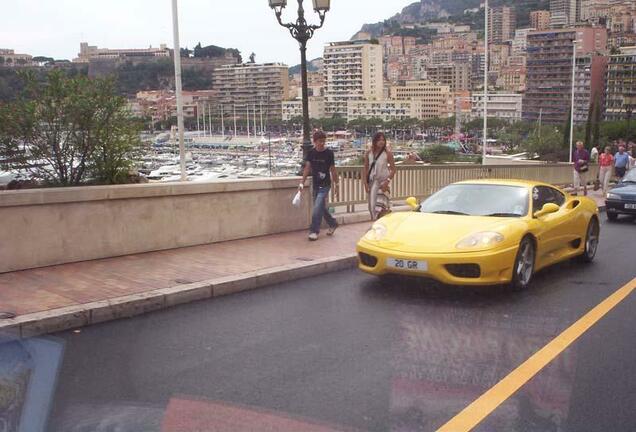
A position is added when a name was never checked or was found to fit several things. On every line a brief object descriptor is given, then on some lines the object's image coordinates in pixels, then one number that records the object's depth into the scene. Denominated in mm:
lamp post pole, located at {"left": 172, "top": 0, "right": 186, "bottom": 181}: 10430
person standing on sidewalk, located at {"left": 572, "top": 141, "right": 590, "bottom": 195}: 20453
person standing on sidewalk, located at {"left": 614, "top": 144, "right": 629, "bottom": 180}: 22562
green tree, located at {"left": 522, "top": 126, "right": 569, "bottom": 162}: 71750
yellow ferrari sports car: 7027
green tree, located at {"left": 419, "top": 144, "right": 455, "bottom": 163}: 34719
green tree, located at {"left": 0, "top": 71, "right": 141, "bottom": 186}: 8734
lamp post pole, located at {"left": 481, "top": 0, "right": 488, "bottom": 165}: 28000
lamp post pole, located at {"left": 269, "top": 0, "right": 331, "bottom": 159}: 12320
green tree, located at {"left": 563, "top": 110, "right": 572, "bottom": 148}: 81338
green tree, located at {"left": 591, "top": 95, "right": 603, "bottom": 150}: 71688
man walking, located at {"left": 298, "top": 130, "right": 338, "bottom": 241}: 10352
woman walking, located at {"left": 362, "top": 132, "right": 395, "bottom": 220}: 11055
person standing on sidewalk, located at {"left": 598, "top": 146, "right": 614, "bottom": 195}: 21219
